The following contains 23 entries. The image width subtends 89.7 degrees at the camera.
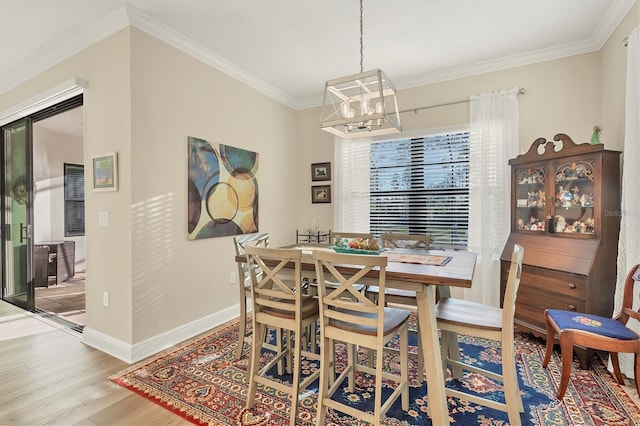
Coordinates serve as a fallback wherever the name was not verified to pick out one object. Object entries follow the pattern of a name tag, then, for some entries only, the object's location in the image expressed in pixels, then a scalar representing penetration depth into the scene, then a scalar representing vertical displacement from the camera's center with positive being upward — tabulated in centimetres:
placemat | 215 -35
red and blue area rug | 186 -121
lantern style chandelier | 207 +64
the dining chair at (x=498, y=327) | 171 -66
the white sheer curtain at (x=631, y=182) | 219 +19
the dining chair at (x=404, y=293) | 219 -65
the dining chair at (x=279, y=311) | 184 -64
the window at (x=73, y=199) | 589 +16
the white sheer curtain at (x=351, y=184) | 421 +32
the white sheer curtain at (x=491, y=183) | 335 +27
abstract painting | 315 +19
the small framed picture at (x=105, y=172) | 265 +31
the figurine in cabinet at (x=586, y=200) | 262 +7
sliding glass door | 382 -9
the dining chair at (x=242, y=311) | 254 -82
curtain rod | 364 +121
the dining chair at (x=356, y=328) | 161 -65
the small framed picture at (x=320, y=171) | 448 +52
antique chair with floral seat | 194 -77
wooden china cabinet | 248 -17
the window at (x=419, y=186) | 373 +28
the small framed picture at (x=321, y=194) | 450 +21
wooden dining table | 170 -49
